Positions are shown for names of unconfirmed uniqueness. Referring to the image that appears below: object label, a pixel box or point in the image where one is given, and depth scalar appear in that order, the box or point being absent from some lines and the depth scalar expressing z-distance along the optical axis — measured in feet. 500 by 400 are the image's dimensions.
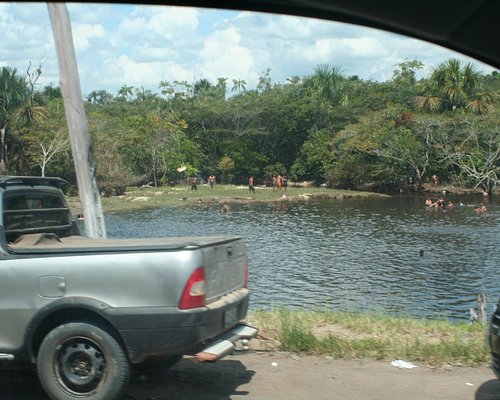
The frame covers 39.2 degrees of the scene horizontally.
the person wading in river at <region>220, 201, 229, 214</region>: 164.53
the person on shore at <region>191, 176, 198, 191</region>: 217.56
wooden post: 47.35
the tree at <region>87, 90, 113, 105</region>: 411.13
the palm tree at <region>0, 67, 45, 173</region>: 172.24
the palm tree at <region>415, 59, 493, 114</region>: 225.76
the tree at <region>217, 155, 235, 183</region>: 252.21
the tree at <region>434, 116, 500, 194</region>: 197.16
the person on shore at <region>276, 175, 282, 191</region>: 224.94
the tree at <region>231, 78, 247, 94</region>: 361.92
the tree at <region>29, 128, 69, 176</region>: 174.92
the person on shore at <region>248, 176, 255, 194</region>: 212.02
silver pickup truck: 18.70
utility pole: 32.07
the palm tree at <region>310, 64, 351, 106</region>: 297.43
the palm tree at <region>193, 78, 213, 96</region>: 346.33
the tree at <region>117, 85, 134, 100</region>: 402.40
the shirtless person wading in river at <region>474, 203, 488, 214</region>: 156.99
